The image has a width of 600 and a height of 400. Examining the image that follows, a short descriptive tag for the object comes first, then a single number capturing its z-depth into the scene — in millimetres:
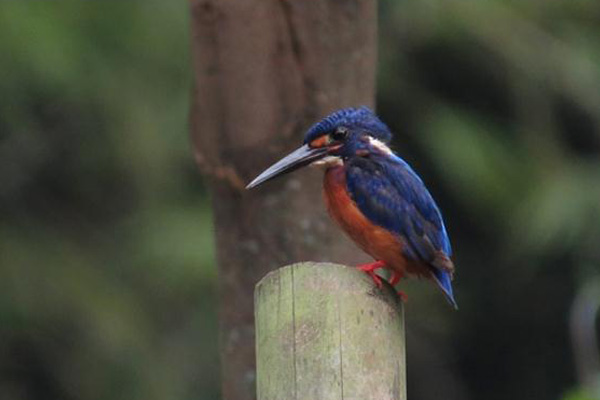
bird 8703
